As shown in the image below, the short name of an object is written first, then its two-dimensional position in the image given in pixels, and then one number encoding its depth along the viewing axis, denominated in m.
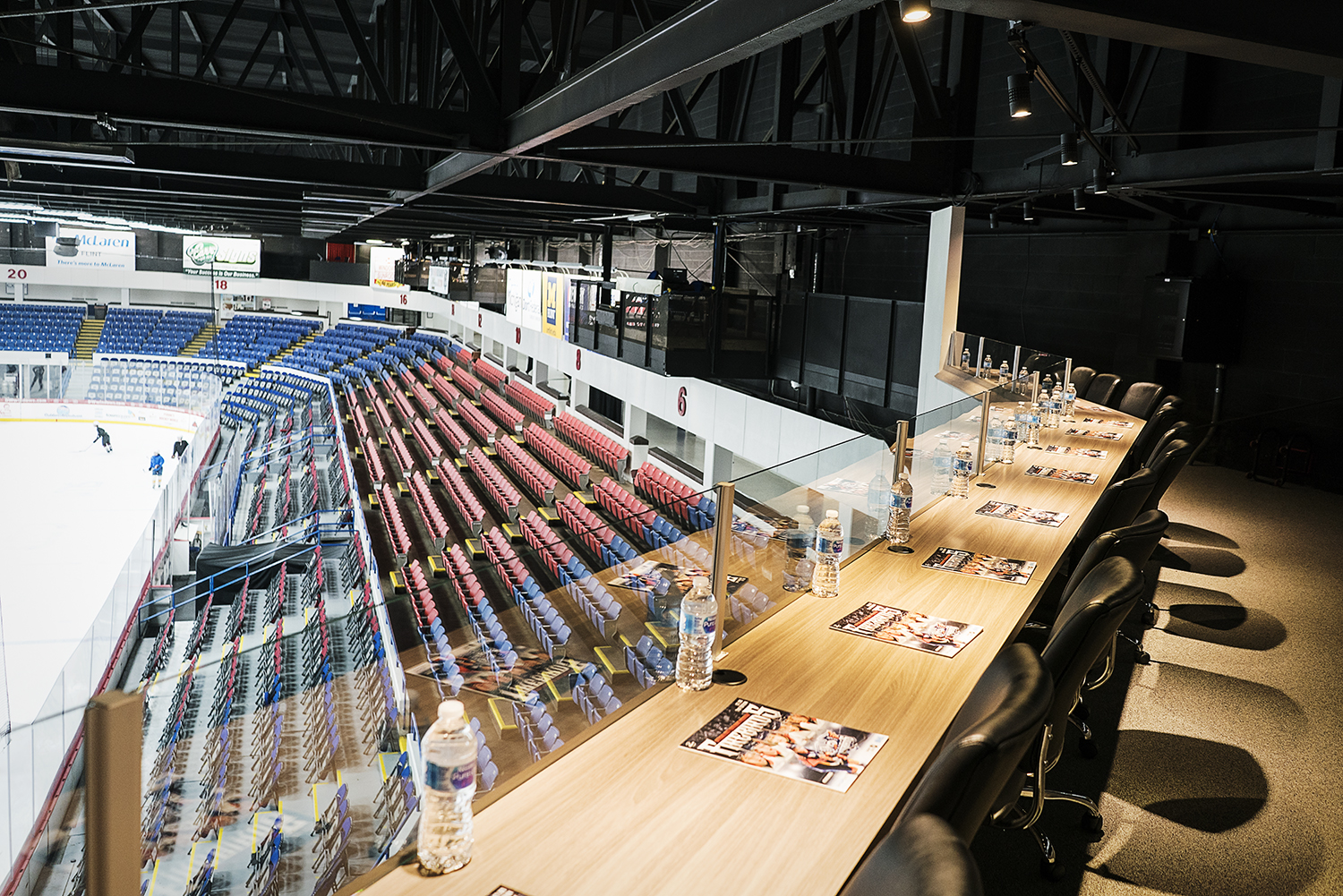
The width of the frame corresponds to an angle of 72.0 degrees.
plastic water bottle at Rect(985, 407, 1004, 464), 6.09
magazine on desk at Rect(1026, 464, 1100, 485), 5.59
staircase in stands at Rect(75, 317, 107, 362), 34.72
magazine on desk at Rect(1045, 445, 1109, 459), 6.43
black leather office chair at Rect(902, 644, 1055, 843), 1.70
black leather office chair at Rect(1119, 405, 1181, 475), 6.47
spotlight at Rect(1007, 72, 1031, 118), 4.37
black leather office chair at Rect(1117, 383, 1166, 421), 8.51
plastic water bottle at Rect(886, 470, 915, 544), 4.11
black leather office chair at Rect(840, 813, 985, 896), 1.25
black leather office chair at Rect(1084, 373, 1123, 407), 9.49
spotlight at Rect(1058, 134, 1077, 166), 5.47
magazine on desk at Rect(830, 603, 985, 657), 2.95
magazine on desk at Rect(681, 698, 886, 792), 2.15
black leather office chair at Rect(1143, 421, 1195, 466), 5.13
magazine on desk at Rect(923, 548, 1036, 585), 3.68
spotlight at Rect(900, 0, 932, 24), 2.09
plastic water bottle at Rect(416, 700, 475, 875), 1.71
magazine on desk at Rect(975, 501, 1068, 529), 4.58
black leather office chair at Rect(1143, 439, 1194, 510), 4.65
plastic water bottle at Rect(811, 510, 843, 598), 3.40
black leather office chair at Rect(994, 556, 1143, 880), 2.45
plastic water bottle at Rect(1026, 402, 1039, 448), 6.91
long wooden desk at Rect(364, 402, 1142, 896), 1.72
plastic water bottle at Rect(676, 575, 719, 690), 2.58
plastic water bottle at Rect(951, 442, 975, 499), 5.18
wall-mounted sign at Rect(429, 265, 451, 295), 27.16
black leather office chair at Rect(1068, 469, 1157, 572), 4.19
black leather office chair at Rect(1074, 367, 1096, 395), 10.09
